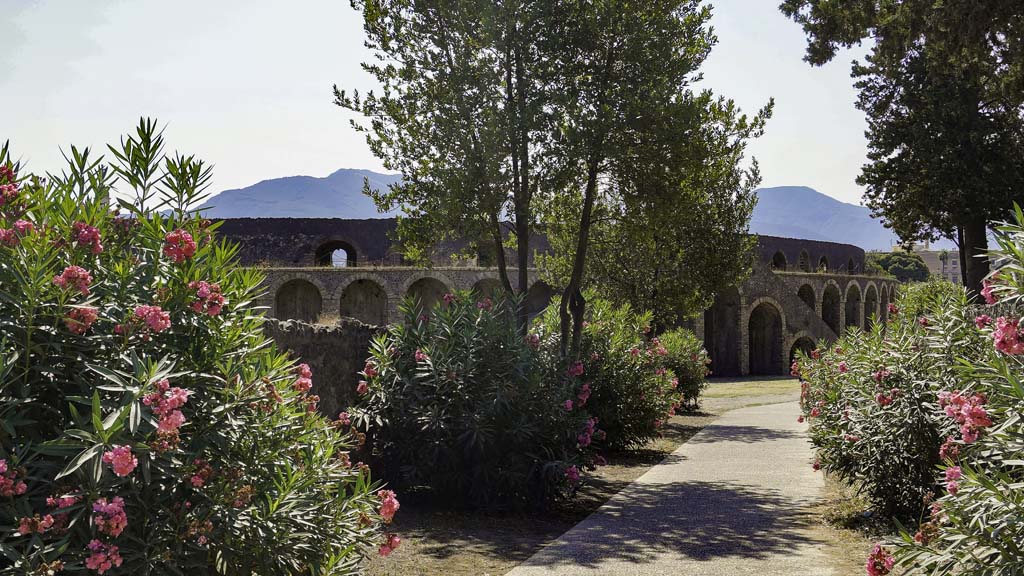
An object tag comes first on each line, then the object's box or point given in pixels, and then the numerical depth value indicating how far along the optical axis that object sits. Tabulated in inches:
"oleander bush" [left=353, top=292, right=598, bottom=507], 331.6
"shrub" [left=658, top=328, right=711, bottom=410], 802.8
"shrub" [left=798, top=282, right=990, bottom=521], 253.8
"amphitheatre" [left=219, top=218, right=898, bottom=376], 1453.0
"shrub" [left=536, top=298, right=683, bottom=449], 498.9
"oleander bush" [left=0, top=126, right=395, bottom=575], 133.8
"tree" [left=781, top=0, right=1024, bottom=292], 1019.3
